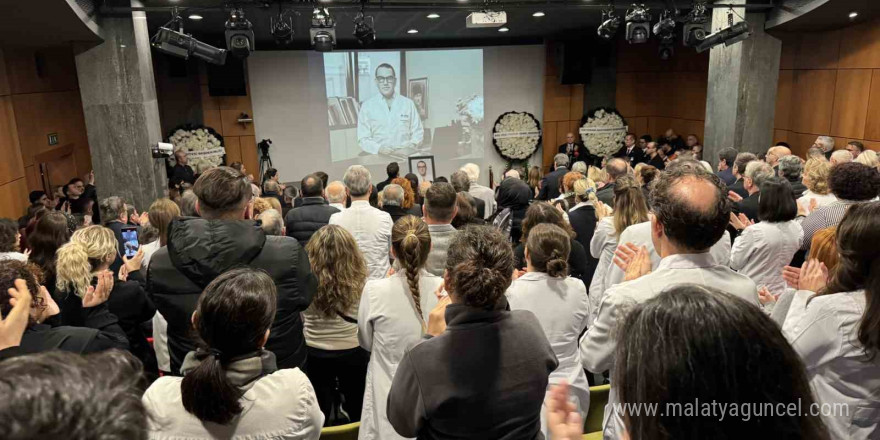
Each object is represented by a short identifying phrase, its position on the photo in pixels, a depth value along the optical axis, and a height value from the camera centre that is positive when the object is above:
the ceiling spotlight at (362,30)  6.47 +0.99
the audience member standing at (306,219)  4.44 -0.81
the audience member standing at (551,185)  6.95 -0.92
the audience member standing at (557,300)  2.45 -0.83
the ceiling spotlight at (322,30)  6.41 +0.99
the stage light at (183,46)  5.99 +0.83
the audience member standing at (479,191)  6.42 -0.90
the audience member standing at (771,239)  3.22 -0.77
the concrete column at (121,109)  6.61 +0.16
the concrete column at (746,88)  8.25 +0.27
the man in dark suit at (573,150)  11.72 -0.84
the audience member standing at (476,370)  1.55 -0.72
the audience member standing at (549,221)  3.47 -0.70
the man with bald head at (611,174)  4.93 -0.60
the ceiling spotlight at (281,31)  6.31 +0.98
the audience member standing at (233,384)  1.40 -0.69
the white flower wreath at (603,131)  11.97 -0.47
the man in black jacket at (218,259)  2.09 -0.53
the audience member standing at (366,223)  4.21 -0.80
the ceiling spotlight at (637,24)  6.99 +1.06
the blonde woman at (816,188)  3.99 -0.61
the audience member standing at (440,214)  3.16 -0.60
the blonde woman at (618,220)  3.55 -0.71
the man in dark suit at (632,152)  11.12 -0.86
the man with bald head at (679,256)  1.75 -0.48
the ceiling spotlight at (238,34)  6.30 +0.96
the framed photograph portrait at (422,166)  11.49 -1.06
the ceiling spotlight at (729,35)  7.07 +0.91
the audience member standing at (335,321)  2.82 -1.05
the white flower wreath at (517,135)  12.00 -0.49
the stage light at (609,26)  7.04 +1.05
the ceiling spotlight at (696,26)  7.36 +1.07
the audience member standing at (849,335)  1.65 -0.69
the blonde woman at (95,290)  2.76 -0.84
